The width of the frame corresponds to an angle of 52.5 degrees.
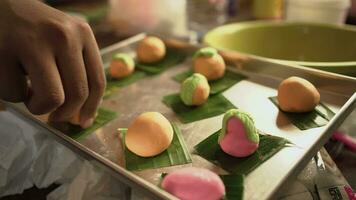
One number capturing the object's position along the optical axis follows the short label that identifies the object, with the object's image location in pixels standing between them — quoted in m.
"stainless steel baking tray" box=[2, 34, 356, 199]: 0.51
